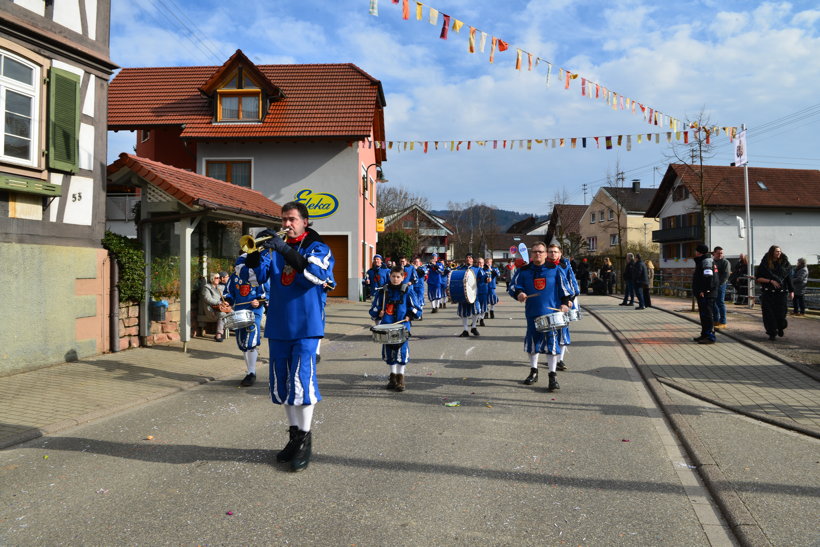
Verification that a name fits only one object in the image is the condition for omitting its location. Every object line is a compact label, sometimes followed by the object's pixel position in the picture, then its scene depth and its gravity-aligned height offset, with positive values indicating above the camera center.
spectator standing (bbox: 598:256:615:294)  31.53 +0.55
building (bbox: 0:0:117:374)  8.45 +1.62
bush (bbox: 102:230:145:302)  10.20 +0.39
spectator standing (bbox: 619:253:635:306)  20.95 +0.15
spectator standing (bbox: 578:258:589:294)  32.34 +0.56
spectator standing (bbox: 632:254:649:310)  19.95 +0.14
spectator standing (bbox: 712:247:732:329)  12.20 +0.04
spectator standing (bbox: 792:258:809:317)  15.37 -0.06
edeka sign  23.75 +3.34
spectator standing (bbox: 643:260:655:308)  20.19 -0.49
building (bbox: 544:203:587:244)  68.81 +8.06
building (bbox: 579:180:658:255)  57.29 +6.68
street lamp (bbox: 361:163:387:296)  25.72 +2.80
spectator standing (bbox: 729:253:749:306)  15.20 +0.12
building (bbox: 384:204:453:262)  52.66 +5.86
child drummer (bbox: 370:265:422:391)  7.45 -0.27
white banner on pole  16.84 +3.81
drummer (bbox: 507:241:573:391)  7.57 -0.14
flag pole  18.27 +0.52
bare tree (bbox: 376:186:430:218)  58.81 +8.50
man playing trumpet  4.54 -0.30
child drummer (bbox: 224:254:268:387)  7.94 -0.29
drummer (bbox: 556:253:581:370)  8.10 +0.06
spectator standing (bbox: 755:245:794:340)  10.73 -0.06
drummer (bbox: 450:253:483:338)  12.98 -0.62
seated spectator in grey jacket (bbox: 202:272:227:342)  12.06 -0.33
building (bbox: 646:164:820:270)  40.78 +5.17
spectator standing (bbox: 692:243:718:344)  10.96 -0.15
